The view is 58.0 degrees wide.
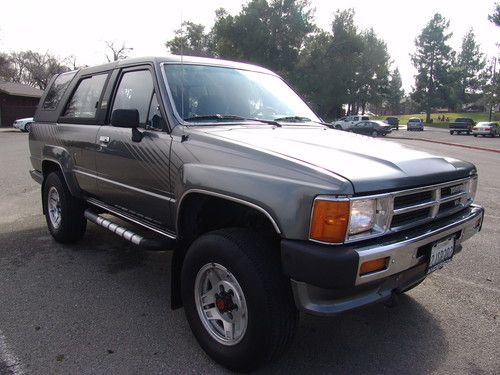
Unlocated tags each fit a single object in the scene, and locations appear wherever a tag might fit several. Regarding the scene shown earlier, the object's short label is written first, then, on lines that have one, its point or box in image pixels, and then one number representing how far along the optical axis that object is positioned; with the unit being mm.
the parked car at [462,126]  45594
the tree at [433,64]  69438
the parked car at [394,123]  54750
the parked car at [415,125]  53688
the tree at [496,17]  44066
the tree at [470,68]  83688
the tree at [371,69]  59969
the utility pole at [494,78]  53994
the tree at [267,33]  54969
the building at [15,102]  39406
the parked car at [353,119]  44444
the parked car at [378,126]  38475
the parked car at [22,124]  32034
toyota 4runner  2469
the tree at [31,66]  74938
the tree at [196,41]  64625
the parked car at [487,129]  41719
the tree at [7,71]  48072
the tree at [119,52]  63078
